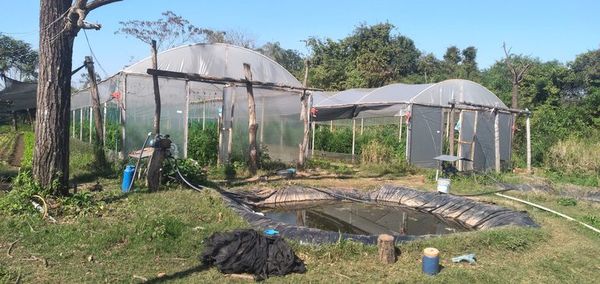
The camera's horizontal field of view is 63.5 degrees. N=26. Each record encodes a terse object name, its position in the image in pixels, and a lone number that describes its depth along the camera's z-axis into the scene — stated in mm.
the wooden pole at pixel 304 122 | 13484
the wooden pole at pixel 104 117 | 14930
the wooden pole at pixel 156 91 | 9812
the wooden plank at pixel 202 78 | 9966
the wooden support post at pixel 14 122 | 31578
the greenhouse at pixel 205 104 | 12203
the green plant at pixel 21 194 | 6535
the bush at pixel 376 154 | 15367
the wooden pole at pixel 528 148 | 15859
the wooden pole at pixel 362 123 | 19447
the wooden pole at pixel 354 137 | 18703
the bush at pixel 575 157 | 14305
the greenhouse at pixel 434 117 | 15625
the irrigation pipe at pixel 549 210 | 7527
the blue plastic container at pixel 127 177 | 8461
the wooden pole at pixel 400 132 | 16672
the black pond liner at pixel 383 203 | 6023
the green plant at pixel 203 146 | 12617
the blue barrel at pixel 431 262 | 5070
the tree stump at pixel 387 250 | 5363
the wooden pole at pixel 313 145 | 20253
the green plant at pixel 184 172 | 9023
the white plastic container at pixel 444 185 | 9766
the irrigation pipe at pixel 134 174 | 8393
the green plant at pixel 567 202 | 9773
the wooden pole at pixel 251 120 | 11648
